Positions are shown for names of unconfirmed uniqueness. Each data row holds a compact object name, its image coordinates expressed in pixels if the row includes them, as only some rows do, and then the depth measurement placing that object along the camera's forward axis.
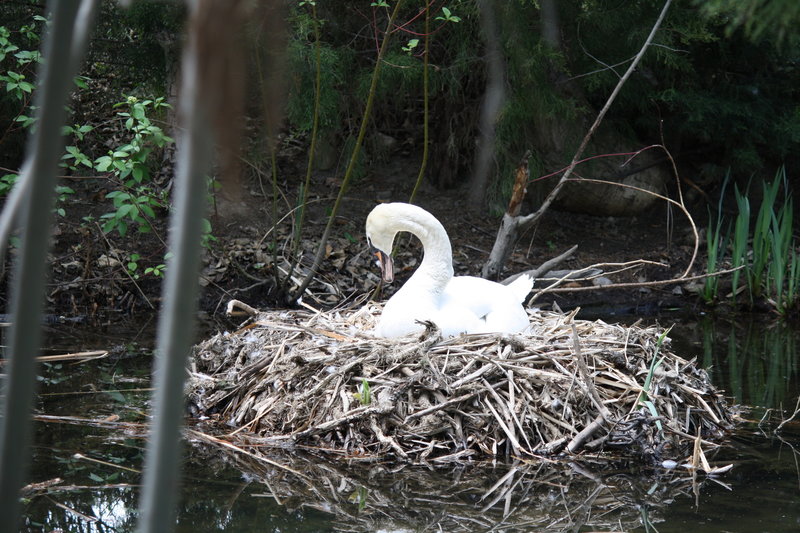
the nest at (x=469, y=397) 8.36
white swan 9.68
